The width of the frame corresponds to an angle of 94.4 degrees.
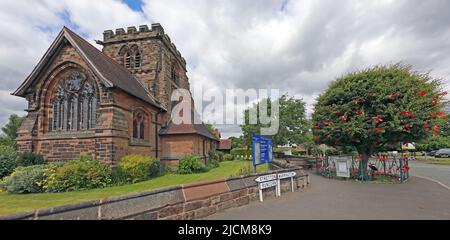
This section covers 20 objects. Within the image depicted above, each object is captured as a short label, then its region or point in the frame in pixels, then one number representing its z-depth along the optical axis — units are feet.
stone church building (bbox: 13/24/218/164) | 40.93
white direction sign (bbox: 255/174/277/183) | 23.30
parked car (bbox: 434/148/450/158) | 114.87
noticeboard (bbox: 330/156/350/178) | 37.83
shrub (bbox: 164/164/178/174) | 56.95
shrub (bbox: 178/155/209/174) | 54.54
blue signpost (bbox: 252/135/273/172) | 27.65
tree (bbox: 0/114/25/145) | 137.59
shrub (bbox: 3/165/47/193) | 32.32
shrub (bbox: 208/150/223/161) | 81.86
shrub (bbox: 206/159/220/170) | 66.65
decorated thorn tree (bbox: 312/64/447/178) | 33.96
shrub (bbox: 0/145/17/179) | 38.37
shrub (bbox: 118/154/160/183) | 39.99
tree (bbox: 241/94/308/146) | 107.86
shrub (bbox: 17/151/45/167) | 38.93
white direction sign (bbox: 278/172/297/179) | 26.74
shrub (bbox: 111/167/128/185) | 37.92
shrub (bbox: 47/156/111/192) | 33.26
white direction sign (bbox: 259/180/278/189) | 23.41
